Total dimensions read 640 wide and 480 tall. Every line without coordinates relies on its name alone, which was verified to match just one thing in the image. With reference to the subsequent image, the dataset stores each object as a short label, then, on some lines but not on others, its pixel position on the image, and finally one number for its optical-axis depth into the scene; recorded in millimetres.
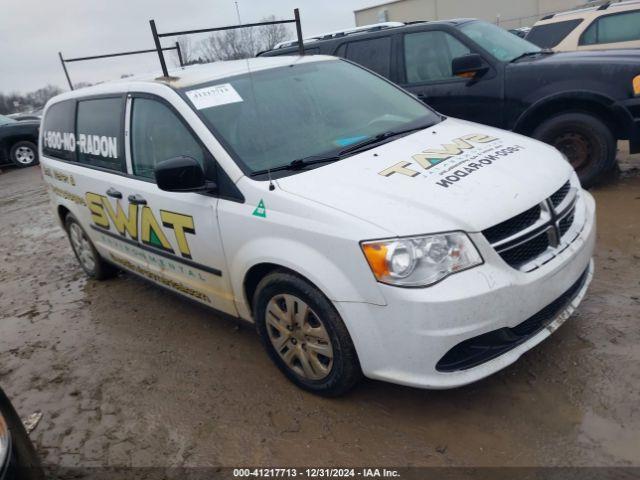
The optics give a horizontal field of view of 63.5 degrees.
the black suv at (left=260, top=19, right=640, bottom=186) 4863
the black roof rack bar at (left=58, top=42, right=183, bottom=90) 4723
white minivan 2273
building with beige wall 35125
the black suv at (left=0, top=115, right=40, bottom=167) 14172
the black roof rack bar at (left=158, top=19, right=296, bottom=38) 3750
